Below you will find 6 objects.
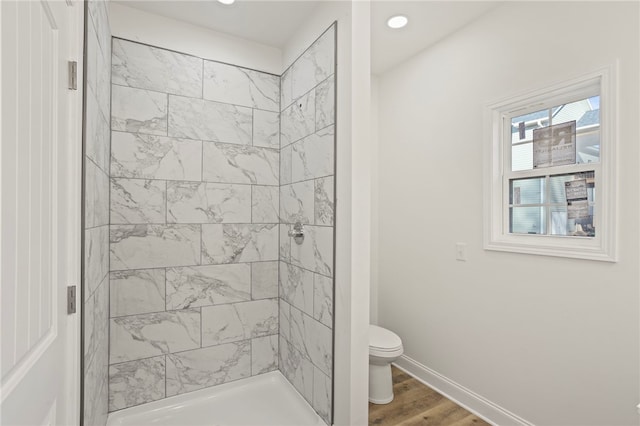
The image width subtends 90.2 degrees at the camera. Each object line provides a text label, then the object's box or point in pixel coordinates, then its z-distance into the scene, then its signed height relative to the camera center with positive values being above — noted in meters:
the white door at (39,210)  0.66 +0.00
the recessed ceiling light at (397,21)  2.27 +1.39
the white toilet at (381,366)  2.26 -1.13
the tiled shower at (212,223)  2.02 -0.08
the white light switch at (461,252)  2.34 -0.29
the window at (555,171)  1.65 +0.26
